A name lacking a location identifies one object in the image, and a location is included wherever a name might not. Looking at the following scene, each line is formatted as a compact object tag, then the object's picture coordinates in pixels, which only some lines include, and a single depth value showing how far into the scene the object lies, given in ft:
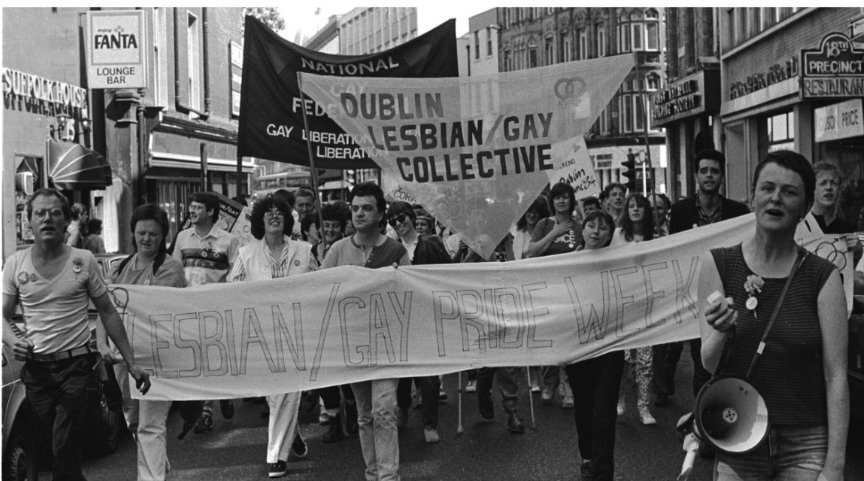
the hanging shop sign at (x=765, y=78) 69.64
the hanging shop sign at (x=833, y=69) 46.65
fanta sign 75.56
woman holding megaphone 11.30
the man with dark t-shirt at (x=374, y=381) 21.09
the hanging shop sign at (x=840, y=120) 55.62
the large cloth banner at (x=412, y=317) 23.52
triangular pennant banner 24.85
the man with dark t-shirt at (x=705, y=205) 24.86
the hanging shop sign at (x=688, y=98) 91.50
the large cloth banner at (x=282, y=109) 30.78
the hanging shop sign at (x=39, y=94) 67.46
